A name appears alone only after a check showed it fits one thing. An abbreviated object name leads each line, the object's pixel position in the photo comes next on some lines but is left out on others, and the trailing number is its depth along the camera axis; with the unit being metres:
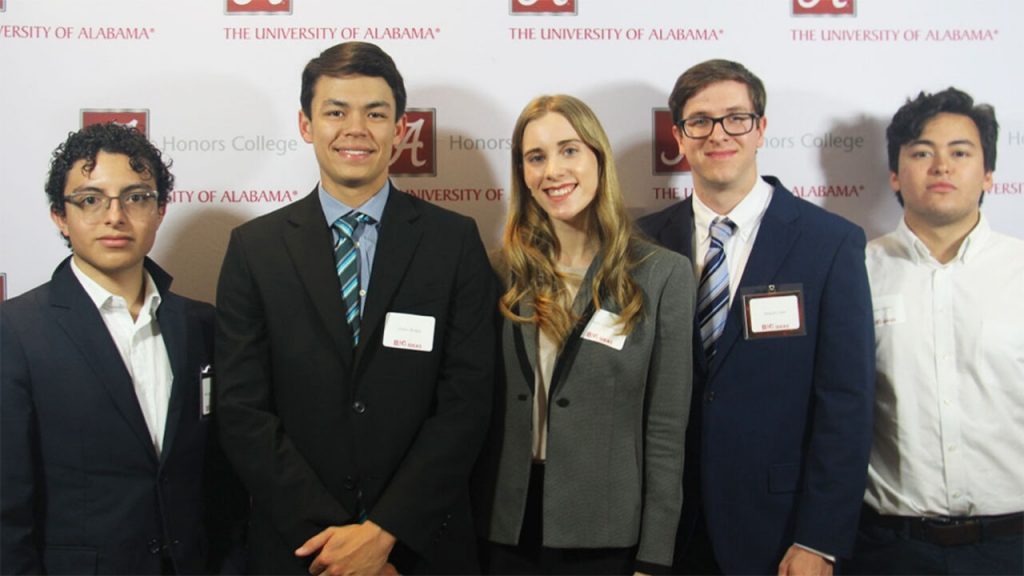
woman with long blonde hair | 2.07
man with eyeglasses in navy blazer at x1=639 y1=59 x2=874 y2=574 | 2.22
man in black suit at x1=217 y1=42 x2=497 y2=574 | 1.98
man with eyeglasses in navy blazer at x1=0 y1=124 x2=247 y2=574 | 2.02
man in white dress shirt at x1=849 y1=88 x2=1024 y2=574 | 2.42
